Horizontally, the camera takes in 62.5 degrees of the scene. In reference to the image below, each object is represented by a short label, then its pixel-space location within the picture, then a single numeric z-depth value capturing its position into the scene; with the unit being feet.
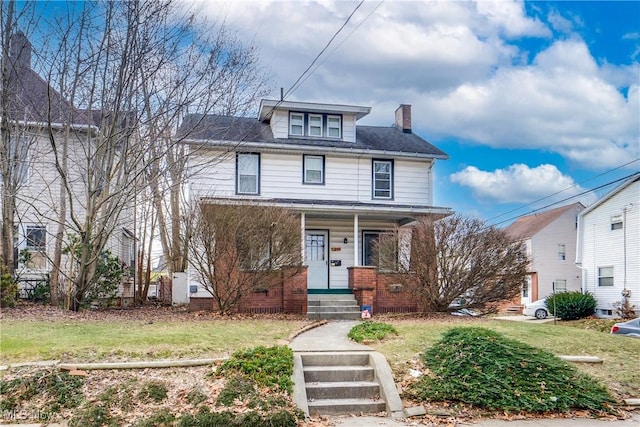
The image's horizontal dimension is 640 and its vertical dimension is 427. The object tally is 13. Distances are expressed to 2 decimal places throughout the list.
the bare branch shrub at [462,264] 45.62
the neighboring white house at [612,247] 79.92
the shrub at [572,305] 83.51
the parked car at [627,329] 51.50
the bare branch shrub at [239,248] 43.96
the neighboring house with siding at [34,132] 43.80
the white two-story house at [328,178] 56.39
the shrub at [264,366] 21.70
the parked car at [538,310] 99.84
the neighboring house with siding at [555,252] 118.73
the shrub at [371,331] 30.19
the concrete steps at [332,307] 48.64
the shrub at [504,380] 21.75
